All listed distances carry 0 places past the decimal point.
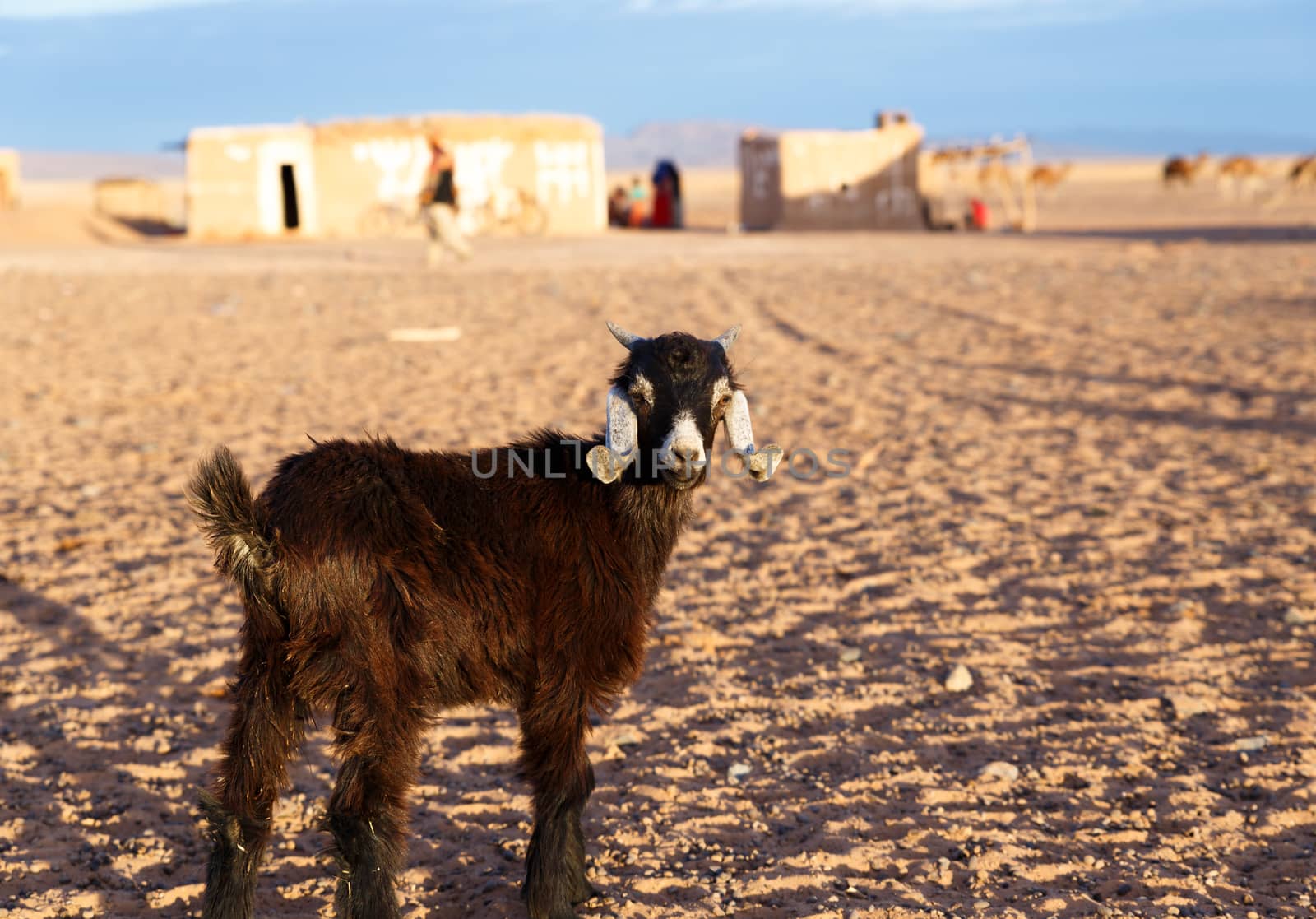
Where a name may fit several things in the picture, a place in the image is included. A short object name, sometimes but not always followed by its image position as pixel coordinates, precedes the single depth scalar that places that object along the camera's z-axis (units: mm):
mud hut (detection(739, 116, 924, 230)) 34219
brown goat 3340
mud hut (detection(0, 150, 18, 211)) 38375
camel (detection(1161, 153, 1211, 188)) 51875
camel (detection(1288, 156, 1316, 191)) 40594
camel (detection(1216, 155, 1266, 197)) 49469
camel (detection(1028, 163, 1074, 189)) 53562
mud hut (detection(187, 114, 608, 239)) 31688
